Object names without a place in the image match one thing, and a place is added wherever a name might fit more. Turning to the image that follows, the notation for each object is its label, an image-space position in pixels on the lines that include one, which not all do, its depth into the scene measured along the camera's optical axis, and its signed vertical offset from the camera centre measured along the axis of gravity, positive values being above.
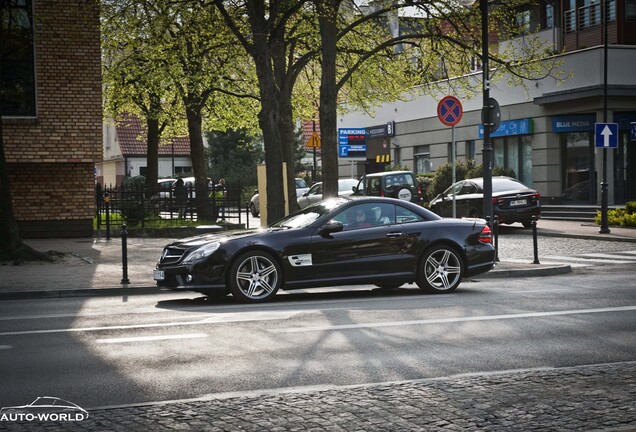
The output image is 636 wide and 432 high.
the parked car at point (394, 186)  34.75 +0.00
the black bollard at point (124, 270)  15.62 -1.24
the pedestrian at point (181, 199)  30.34 -0.30
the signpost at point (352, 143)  37.25 +1.85
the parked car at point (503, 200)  29.23 -0.48
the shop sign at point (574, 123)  37.97 +2.28
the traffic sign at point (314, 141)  34.98 +1.60
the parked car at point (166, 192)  29.99 -0.08
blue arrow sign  27.03 +1.27
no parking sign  19.62 +1.46
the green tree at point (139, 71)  28.09 +3.58
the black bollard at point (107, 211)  26.19 -0.56
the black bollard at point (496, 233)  18.55 -0.91
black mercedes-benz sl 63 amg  13.12 -0.89
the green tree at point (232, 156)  63.30 +2.08
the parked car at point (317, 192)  41.44 -0.21
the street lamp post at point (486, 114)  19.52 +1.36
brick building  24.06 +2.19
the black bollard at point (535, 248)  18.64 -1.20
